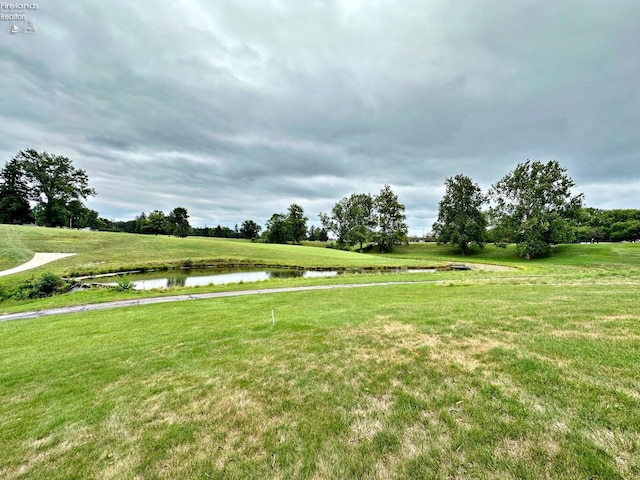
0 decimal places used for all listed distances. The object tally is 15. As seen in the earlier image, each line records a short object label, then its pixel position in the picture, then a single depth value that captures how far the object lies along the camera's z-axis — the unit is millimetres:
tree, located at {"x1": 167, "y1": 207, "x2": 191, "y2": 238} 83125
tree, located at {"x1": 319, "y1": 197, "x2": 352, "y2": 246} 79000
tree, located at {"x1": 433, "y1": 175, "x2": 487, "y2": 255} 49669
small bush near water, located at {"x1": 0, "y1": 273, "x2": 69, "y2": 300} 14907
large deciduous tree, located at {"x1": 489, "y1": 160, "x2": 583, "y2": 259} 40125
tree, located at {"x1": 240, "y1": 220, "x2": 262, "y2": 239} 108375
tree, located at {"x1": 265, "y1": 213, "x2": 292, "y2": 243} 80875
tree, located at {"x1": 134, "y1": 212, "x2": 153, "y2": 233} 90625
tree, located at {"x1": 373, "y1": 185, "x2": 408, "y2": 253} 62875
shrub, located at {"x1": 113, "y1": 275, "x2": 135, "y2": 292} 16188
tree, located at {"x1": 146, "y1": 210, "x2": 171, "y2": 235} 89125
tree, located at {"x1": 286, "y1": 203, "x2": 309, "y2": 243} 83875
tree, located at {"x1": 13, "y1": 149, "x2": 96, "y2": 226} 52456
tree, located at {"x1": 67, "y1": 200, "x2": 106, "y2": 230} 55900
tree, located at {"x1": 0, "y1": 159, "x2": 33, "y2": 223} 56062
